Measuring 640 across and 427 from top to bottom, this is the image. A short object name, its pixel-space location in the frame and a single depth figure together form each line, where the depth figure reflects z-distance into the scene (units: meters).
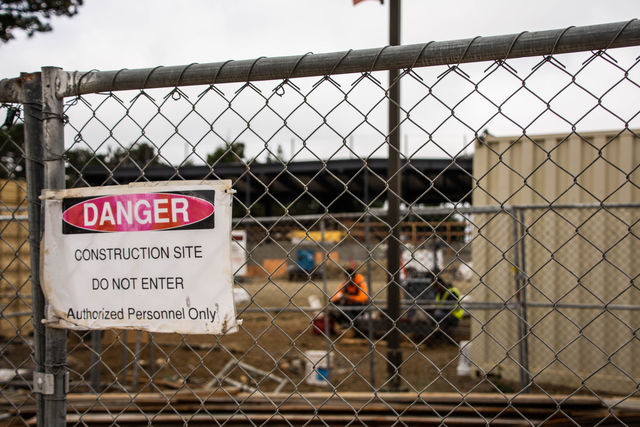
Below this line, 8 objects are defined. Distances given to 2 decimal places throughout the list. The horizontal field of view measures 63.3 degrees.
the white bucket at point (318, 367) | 6.56
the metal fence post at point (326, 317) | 5.93
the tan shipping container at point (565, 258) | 6.95
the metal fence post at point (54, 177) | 2.00
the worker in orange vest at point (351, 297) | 10.41
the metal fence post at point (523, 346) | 6.10
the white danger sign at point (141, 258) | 1.83
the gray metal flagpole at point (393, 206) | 5.69
